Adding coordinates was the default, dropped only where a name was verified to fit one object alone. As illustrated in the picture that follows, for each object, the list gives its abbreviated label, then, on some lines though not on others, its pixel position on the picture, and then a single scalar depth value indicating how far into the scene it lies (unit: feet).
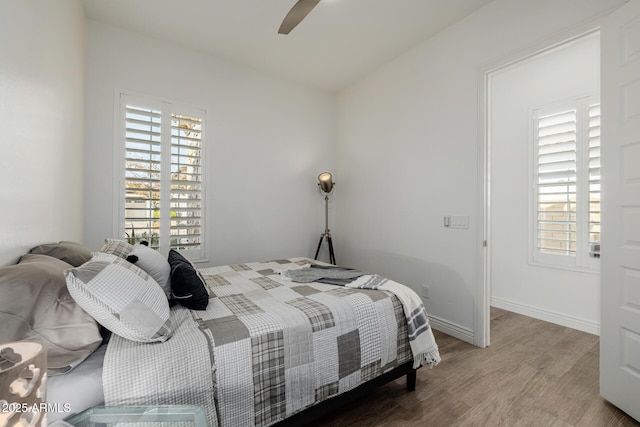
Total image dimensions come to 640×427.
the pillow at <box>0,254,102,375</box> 3.11
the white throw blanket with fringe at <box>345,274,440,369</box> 5.96
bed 3.57
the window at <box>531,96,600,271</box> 9.58
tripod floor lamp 13.08
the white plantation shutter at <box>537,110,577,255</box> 10.04
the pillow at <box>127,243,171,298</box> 5.32
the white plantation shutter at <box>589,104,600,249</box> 9.44
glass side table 2.81
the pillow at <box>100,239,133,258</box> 5.53
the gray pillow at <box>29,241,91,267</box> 4.91
